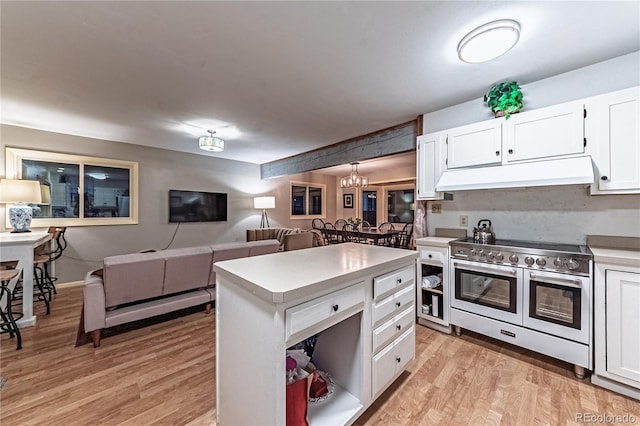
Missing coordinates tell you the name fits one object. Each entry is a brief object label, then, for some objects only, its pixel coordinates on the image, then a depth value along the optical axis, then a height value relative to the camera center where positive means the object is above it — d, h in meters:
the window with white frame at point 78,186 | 3.58 +0.45
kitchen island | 1.01 -0.57
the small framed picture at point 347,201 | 8.56 +0.40
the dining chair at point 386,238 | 5.75 -0.58
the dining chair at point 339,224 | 7.18 -0.36
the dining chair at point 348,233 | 5.85 -0.50
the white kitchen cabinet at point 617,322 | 1.59 -0.74
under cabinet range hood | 1.80 +0.31
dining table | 5.39 -0.48
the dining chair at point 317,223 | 7.63 -0.33
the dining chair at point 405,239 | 5.91 -0.64
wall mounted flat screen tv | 4.95 +0.14
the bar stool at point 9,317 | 2.17 -0.92
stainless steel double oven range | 1.78 -0.68
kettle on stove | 2.40 -0.21
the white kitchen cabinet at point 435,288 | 2.46 -0.76
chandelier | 6.12 +0.78
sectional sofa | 2.18 -0.70
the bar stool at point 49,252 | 3.10 -0.54
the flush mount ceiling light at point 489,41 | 1.53 +1.12
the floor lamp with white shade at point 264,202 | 5.98 +0.26
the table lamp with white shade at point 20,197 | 2.98 +0.20
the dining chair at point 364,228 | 6.28 -0.41
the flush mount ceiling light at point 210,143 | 3.53 +1.01
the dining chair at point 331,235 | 6.64 -0.62
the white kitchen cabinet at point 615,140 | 1.70 +0.51
